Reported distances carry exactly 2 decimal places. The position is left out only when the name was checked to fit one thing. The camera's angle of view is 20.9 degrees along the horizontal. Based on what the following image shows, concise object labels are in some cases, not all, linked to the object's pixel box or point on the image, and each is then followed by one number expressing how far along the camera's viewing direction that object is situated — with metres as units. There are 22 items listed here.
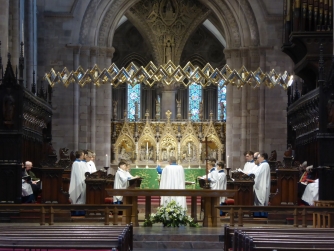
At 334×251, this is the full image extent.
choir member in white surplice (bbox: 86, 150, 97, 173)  22.67
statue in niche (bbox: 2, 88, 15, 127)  21.61
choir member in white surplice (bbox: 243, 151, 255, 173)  22.95
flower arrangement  19.64
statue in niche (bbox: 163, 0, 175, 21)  40.59
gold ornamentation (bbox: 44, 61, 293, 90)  22.02
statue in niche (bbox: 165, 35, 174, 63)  40.22
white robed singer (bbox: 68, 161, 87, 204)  22.14
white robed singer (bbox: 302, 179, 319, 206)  21.42
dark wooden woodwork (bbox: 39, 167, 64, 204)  21.66
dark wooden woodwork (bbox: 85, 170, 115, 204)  21.55
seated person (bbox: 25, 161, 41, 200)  22.31
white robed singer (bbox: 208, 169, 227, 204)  22.28
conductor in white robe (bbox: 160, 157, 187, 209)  22.31
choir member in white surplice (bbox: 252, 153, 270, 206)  21.73
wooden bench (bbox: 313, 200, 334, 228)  18.02
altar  32.25
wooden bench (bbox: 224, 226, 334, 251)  9.85
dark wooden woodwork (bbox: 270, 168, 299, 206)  21.25
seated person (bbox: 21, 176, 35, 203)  21.78
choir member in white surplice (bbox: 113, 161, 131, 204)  22.06
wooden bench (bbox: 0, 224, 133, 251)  9.78
